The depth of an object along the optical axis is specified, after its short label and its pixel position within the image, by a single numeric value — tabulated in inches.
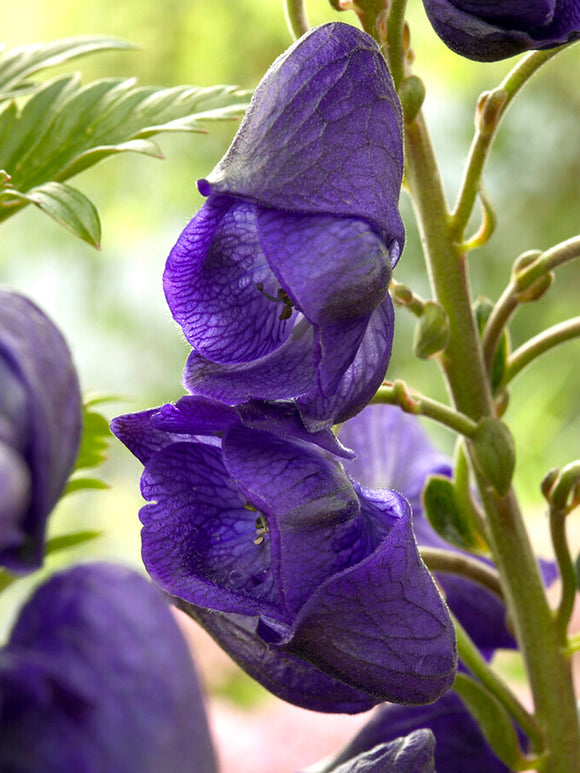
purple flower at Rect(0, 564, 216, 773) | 10.6
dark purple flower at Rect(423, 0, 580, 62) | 10.4
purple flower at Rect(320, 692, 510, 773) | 11.8
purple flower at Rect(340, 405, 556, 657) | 12.5
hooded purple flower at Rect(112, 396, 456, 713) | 10.0
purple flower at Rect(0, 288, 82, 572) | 9.2
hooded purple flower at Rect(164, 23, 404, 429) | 9.9
